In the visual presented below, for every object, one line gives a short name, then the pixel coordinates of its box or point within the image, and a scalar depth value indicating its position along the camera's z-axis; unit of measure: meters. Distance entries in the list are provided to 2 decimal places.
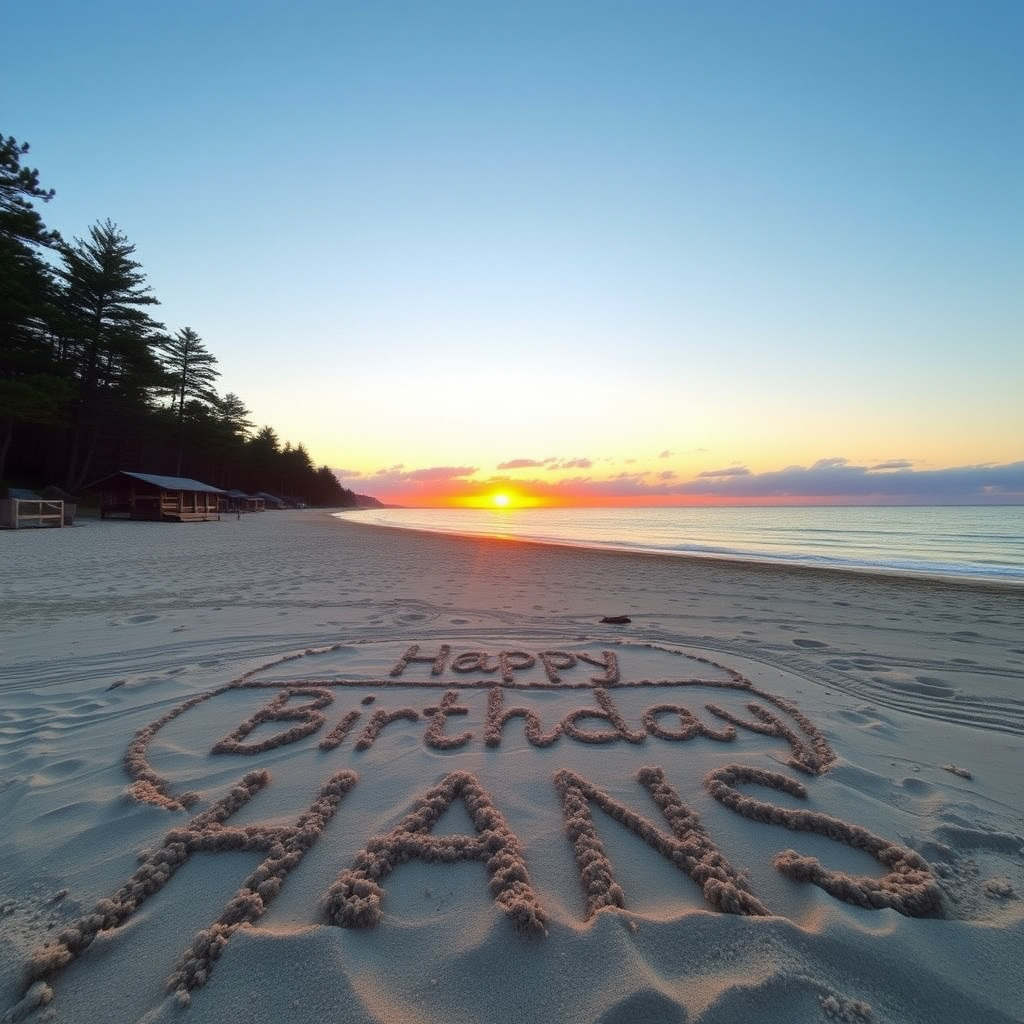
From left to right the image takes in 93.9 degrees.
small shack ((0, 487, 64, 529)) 17.94
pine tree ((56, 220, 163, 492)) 32.44
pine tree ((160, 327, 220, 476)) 47.94
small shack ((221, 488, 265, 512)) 51.59
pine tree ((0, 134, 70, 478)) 23.14
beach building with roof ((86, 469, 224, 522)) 28.27
